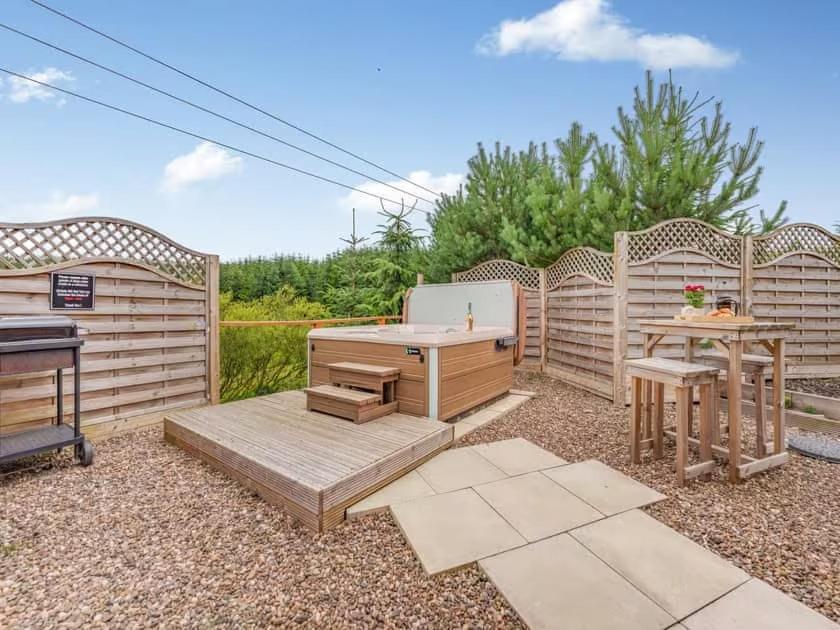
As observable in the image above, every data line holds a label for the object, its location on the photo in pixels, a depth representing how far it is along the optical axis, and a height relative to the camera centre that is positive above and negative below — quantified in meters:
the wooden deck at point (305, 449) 2.08 -0.88
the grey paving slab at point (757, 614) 1.35 -1.07
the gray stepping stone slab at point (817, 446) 2.87 -1.02
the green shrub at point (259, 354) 4.88 -0.52
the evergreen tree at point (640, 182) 5.23 +1.94
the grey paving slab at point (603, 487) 2.22 -1.06
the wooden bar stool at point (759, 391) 2.66 -0.52
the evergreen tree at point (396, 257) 8.30 +1.27
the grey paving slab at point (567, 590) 1.36 -1.06
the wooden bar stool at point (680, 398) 2.42 -0.55
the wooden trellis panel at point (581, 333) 4.82 -0.24
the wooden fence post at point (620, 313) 4.50 +0.03
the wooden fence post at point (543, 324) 6.34 -0.14
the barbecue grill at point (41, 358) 2.50 -0.29
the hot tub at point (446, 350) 3.45 -0.35
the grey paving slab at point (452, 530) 1.73 -1.06
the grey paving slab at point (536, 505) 1.98 -1.06
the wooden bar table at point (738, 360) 2.45 -0.29
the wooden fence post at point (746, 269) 5.07 +0.61
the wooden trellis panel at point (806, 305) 5.27 +0.15
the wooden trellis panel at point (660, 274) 4.52 +0.51
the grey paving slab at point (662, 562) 1.49 -1.06
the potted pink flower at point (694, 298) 2.90 +0.13
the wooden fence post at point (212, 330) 4.16 -0.16
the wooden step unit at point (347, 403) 3.15 -0.74
